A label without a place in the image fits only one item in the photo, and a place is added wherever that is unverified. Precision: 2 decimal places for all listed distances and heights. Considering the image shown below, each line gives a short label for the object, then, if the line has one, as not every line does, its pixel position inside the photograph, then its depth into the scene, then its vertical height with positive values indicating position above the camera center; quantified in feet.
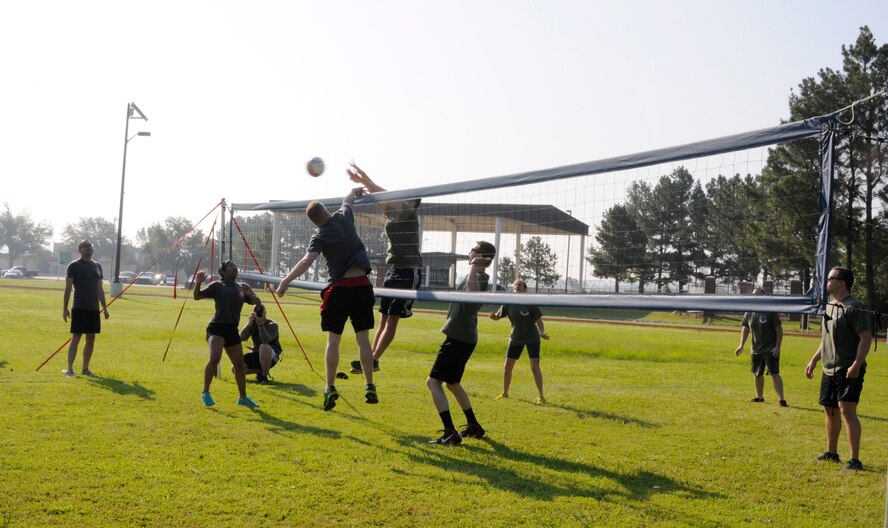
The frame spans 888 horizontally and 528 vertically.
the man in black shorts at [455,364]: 27.84 -2.54
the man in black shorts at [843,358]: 25.52 -1.56
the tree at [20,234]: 494.18 +23.50
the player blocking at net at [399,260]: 34.17 +1.32
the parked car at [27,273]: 325.01 -0.76
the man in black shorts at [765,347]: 41.63 -2.10
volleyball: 38.58 +5.83
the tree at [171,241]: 404.16 +20.04
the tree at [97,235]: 537.65 +27.33
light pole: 125.70 +14.78
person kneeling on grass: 41.98 -3.54
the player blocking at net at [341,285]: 27.09 +0.05
